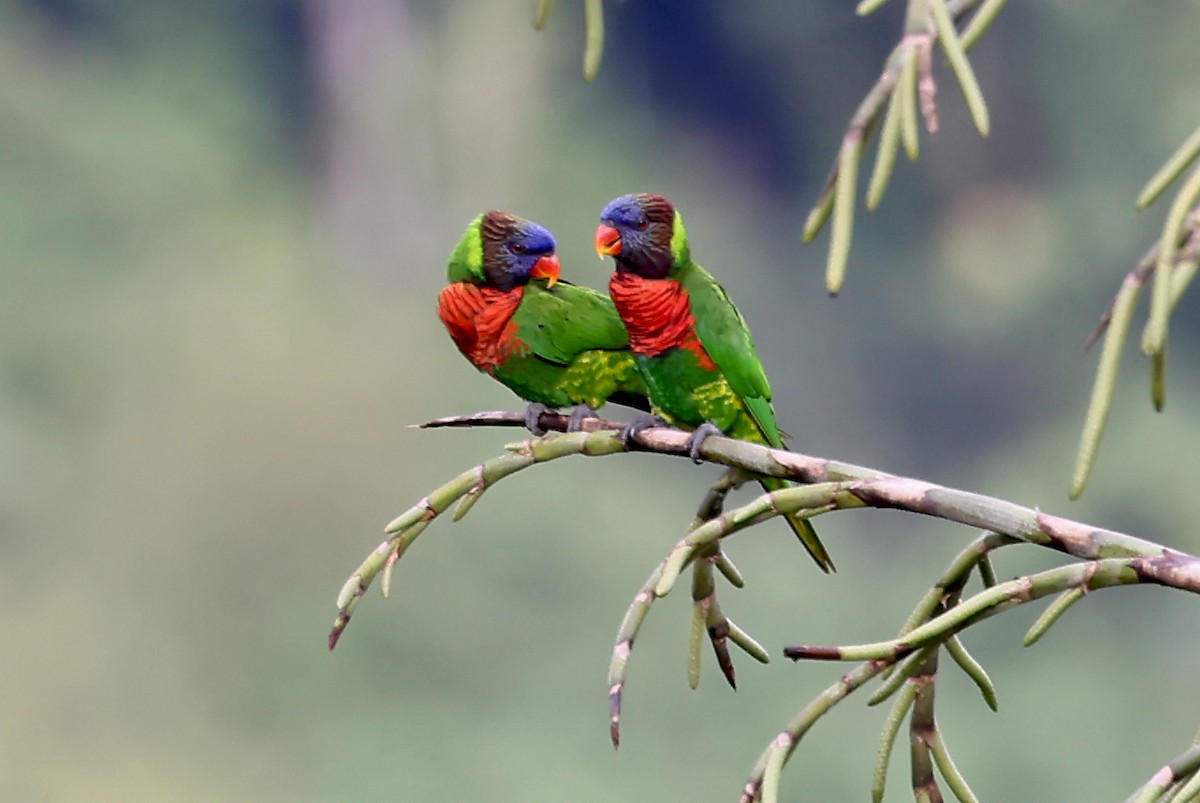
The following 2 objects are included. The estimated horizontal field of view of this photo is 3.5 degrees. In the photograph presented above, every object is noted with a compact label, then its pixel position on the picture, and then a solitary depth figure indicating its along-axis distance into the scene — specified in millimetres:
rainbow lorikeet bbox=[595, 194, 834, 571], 11365
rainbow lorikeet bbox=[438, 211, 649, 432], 11439
